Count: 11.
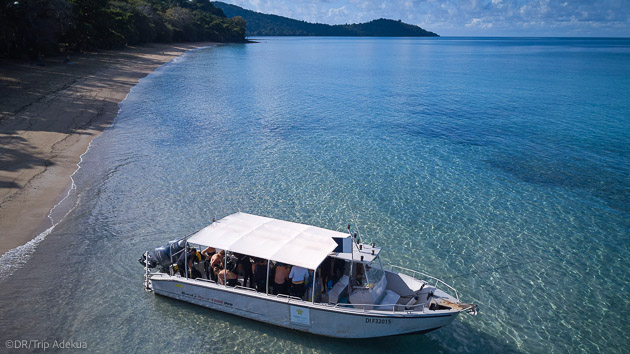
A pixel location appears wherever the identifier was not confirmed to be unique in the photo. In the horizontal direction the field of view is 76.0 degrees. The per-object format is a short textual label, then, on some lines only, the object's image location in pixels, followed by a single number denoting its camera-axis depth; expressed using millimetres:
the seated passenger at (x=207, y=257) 13188
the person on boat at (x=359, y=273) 12006
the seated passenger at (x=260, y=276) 12086
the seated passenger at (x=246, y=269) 12438
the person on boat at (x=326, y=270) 12156
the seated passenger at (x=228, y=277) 12409
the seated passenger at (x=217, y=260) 12930
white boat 11227
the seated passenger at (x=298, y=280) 11664
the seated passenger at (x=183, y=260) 13391
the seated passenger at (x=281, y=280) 11820
